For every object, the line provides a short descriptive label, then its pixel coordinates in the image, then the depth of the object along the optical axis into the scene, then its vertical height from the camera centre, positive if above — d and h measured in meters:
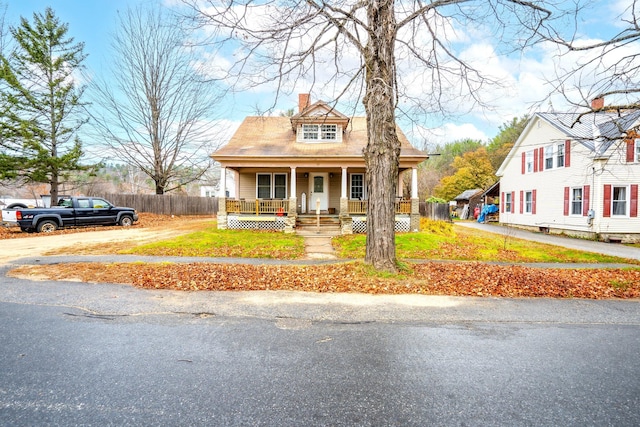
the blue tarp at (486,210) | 28.89 -0.35
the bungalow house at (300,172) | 15.94 +1.90
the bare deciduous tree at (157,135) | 22.94 +5.19
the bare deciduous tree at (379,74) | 6.55 +2.88
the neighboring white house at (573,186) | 16.22 +1.17
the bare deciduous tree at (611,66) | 6.45 +3.01
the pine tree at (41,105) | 18.45 +6.03
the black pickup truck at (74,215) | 14.44 -0.57
